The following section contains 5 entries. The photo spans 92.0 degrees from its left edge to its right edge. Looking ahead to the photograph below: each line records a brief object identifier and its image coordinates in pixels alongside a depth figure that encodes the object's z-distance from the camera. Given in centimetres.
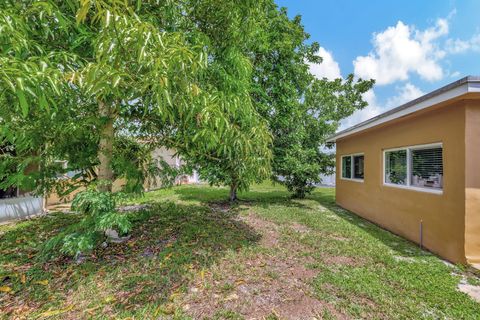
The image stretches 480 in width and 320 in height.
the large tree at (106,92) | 199
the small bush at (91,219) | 326
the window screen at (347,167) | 946
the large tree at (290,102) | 941
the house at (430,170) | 407
